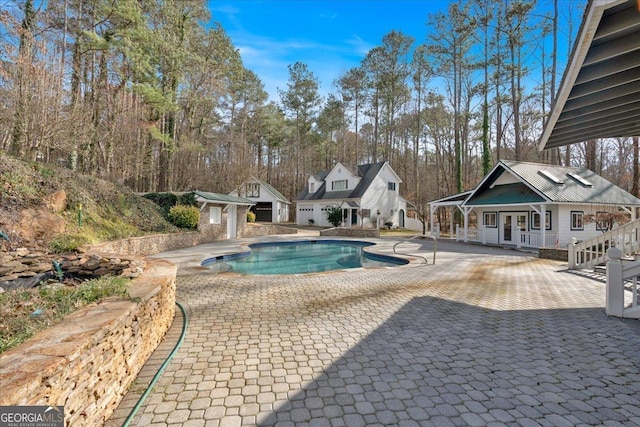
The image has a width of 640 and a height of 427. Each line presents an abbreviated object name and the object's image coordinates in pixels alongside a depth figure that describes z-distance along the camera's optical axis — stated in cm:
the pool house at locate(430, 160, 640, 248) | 1454
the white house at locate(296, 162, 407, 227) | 2695
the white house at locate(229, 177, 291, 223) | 3052
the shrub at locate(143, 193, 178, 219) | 1580
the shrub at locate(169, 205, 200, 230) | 1476
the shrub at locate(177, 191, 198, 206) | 1564
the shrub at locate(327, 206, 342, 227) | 2642
